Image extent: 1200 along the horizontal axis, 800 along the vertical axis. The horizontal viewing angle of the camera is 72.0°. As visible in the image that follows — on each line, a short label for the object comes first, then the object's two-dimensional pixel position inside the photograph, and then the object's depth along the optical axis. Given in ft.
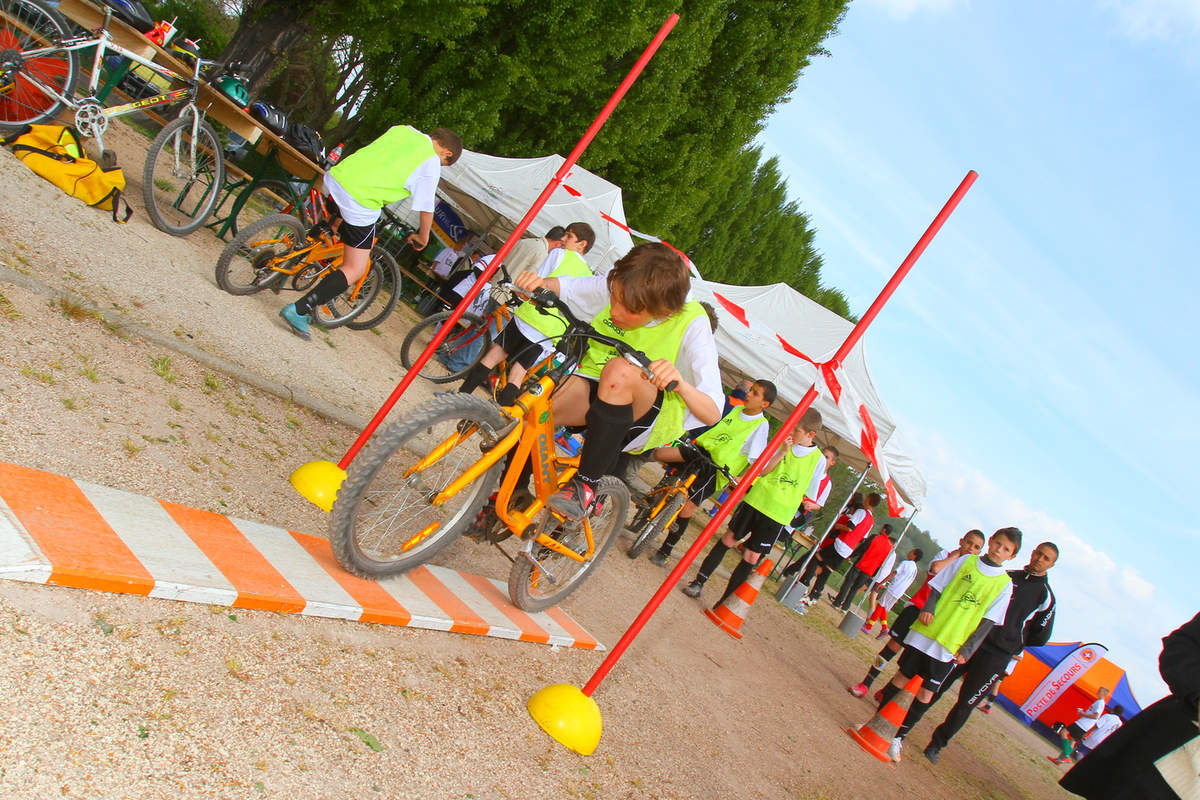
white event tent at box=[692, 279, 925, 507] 44.93
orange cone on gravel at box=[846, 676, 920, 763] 23.30
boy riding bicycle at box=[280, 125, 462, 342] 20.49
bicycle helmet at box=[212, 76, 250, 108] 26.60
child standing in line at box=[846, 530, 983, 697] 26.21
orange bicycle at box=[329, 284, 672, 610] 12.14
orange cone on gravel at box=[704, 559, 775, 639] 26.66
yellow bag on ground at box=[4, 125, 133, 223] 22.45
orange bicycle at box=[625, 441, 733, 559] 28.53
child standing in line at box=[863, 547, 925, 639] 44.16
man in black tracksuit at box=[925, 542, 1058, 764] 24.30
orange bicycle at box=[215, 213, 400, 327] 23.04
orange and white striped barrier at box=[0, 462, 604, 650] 8.98
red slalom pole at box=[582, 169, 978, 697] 13.57
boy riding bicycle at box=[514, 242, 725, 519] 12.73
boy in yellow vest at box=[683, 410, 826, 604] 27.30
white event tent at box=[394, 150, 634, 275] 43.54
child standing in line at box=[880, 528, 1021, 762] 23.26
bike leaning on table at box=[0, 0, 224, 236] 22.95
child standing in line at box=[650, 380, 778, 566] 27.25
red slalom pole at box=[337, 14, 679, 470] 15.98
